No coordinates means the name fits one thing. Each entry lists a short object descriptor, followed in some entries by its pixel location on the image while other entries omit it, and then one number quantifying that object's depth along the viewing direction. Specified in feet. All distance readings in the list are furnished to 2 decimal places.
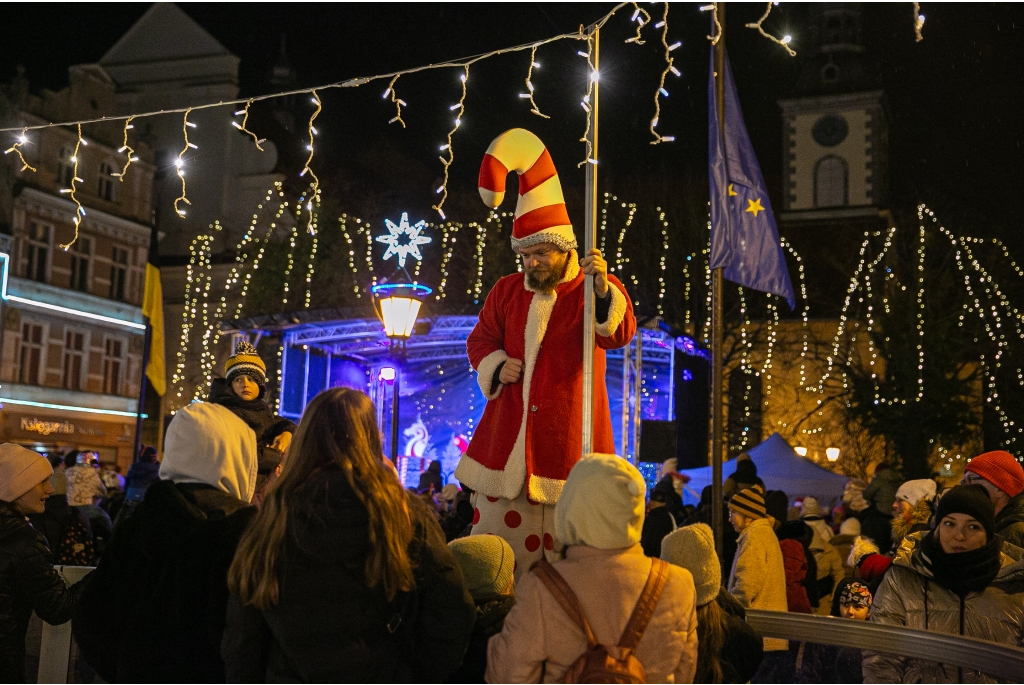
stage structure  70.38
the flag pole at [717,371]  30.73
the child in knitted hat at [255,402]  18.93
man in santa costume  15.72
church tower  153.48
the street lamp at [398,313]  40.40
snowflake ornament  69.15
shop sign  99.91
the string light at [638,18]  18.43
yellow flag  72.57
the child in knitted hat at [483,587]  11.96
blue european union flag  34.27
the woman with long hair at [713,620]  12.72
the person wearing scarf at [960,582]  14.11
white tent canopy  65.46
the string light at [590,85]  15.38
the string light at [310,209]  90.46
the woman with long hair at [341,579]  10.11
